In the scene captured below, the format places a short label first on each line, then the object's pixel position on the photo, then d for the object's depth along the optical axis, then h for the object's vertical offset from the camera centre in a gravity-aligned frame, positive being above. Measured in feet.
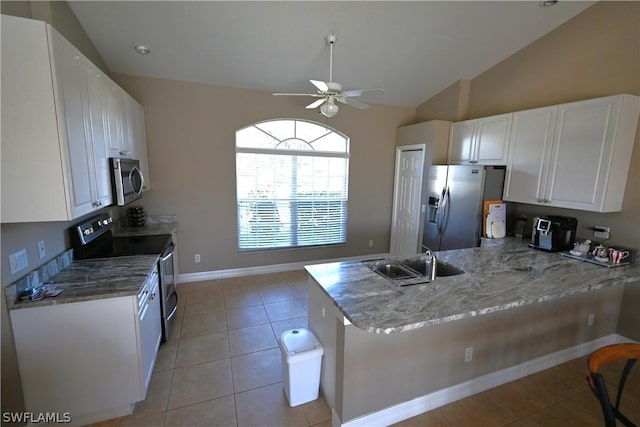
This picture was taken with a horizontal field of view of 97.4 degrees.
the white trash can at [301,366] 6.47 -4.40
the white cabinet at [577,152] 8.19 +0.96
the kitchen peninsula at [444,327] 5.57 -3.51
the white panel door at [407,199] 14.88 -1.17
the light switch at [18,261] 5.43 -1.80
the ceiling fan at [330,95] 7.67 +2.31
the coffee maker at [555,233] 9.14 -1.68
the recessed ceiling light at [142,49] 9.91 +4.38
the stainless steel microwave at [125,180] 7.79 -0.23
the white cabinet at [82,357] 5.55 -3.83
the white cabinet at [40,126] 4.82 +0.80
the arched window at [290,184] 13.98 -0.40
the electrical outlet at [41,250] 6.28 -1.78
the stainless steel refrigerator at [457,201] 10.94 -0.93
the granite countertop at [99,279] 5.62 -2.44
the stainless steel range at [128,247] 7.84 -2.32
